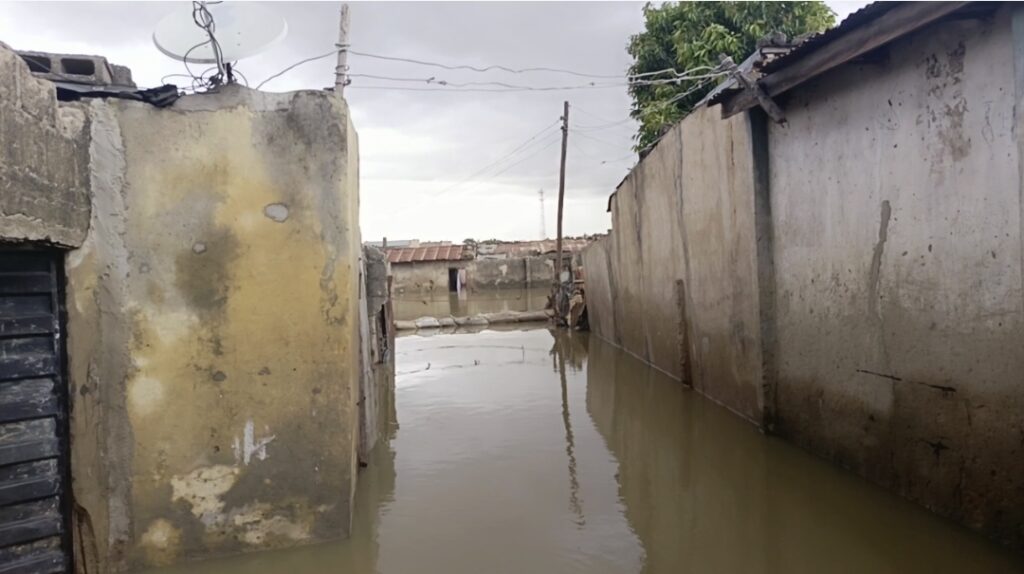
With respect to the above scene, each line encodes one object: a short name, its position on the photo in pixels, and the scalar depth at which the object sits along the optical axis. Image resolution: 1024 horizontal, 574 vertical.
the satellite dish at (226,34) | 4.33
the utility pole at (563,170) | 22.07
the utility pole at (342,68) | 6.29
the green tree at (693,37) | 12.77
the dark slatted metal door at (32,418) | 3.38
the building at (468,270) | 34.38
